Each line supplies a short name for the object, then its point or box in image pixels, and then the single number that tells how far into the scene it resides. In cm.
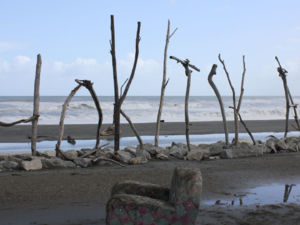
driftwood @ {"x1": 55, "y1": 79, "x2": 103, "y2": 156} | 1011
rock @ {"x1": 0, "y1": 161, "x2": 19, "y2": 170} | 916
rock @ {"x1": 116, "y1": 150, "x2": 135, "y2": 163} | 1007
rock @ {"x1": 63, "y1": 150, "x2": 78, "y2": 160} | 999
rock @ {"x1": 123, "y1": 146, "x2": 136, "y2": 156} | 1077
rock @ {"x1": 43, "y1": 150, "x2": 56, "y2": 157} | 1034
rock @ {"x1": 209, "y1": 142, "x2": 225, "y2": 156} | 1112
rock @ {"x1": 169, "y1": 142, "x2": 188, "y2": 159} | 1097
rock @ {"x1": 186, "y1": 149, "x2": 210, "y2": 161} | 1069
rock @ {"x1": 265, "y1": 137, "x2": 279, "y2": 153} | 1205
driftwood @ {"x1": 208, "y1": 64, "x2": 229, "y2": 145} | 1186
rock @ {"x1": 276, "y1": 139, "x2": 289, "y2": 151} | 1229
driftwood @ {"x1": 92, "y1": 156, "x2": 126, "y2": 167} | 963
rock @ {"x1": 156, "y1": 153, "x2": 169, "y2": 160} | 1077
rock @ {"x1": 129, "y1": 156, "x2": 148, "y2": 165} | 1004
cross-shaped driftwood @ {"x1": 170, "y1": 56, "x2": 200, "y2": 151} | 1174
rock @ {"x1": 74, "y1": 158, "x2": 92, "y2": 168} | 967
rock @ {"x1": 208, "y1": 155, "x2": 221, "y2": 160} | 1094
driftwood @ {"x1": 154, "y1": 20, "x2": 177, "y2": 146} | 1222
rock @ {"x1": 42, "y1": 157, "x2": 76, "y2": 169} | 938
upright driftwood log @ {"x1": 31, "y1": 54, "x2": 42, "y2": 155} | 1002
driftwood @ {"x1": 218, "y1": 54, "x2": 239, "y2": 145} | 1218
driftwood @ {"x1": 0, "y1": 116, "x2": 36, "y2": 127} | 830
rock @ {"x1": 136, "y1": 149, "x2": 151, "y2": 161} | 1035
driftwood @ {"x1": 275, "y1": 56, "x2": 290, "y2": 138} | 1389
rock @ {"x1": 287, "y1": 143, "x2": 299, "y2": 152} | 1236
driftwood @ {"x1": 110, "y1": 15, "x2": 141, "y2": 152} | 1061
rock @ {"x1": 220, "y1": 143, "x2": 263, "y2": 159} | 1105
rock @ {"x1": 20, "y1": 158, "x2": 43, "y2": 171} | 905
